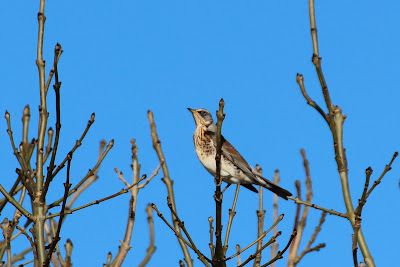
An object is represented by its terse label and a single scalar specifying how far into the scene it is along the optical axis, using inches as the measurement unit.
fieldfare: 562.6
